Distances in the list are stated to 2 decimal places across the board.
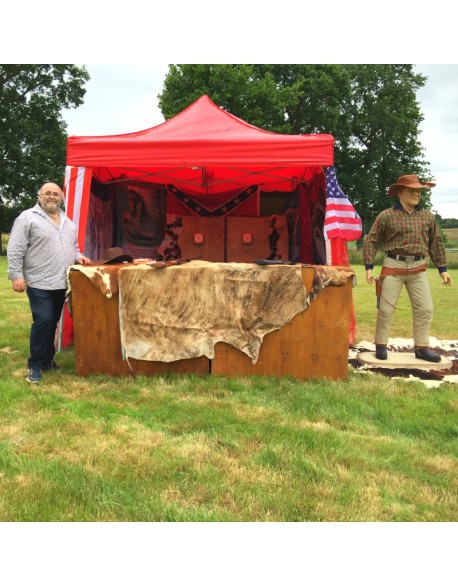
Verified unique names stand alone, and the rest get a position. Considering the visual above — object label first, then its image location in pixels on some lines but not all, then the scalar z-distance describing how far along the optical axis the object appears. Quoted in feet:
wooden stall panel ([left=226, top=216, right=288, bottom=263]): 24.43
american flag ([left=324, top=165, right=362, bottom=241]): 15.74
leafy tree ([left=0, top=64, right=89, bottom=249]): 78.48
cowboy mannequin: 14.35
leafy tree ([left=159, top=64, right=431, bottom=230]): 74.59
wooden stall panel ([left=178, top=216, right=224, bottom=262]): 24.36
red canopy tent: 14.15
